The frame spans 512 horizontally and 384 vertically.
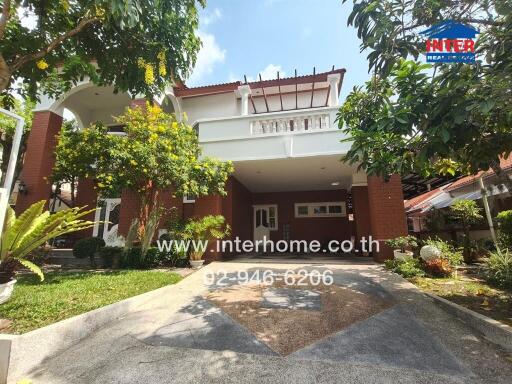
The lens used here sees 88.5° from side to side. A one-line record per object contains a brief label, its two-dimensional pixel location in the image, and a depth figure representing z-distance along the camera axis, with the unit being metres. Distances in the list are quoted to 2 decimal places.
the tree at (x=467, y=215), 8.13
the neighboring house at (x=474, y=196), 8.26
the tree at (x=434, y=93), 2.92
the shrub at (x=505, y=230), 6.41
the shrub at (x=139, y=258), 8.03
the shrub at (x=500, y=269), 4.86
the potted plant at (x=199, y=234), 8.05
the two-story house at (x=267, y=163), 8.86
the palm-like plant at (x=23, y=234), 3.70
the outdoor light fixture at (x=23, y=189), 10.13
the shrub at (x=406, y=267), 6.27
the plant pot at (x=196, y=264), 8.16
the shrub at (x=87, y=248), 8.53
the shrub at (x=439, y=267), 6.06
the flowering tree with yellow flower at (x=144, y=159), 7.19
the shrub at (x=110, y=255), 8.24
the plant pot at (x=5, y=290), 3.49
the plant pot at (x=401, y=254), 7.27
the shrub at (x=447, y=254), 6.45
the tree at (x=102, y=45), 3.60
